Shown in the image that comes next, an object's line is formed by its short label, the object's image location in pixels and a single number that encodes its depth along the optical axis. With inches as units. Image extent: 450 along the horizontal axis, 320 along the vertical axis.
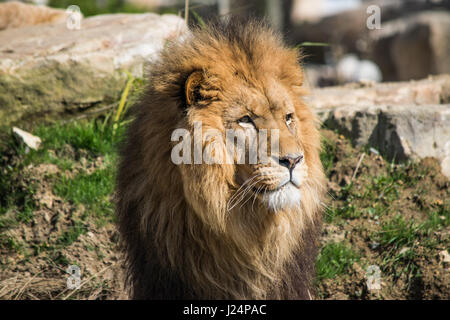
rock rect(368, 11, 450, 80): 509.7
